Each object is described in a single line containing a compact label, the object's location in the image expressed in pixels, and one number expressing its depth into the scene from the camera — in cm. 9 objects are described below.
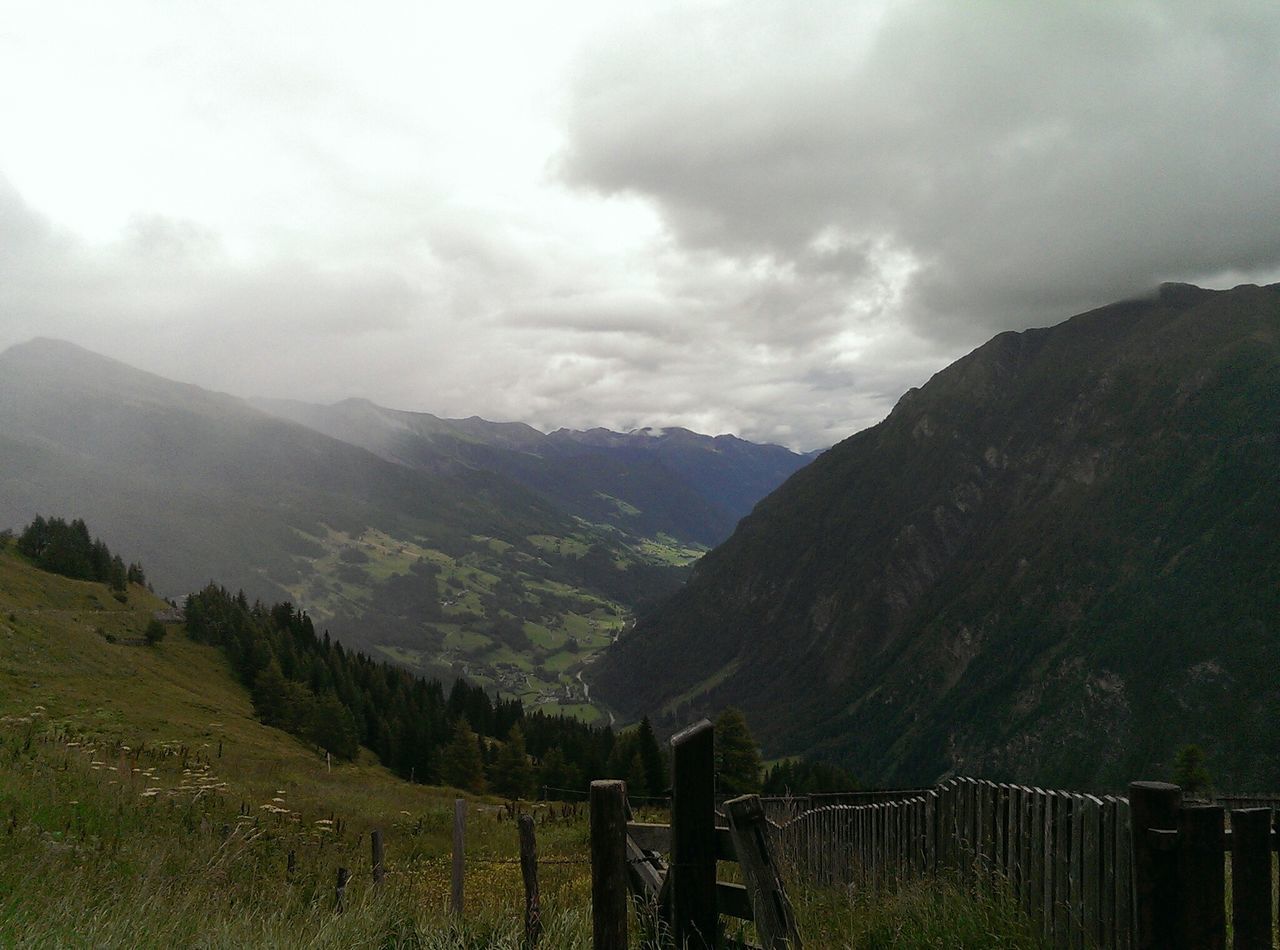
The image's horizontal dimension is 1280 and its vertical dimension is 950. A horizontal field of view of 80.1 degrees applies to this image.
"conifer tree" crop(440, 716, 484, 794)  6794
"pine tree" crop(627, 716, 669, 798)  5742
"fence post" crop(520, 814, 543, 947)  652
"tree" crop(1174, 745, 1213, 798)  5277
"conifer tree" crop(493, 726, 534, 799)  6894
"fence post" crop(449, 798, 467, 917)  1135
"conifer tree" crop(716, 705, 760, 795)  5181
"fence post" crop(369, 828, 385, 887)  1215
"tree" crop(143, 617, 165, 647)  6906
